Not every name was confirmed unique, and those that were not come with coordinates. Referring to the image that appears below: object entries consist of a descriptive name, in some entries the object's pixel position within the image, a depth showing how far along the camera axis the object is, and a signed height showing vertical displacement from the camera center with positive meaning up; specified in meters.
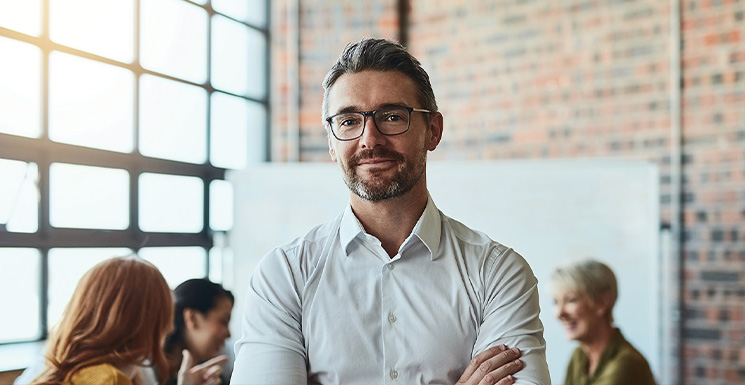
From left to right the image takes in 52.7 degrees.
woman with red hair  2.37 -0.44
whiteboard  3.36 -0.10
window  3.41 +0.32
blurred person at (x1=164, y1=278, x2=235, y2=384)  3.38 -0.59
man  1.71 -0.21
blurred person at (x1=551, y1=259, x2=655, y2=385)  3.15 -0.57
